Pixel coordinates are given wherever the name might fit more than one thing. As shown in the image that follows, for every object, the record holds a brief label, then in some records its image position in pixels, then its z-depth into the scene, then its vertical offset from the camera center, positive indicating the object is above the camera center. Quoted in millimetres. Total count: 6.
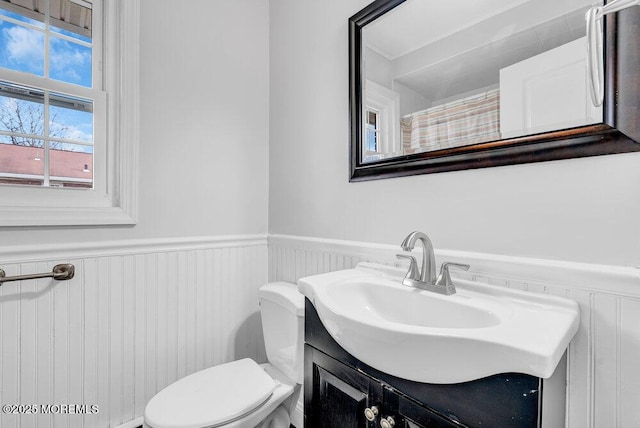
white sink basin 560 -250
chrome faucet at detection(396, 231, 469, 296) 890 -178
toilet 1048 -675
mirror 769 +402
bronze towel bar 1161 -231
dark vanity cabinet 563 -409
